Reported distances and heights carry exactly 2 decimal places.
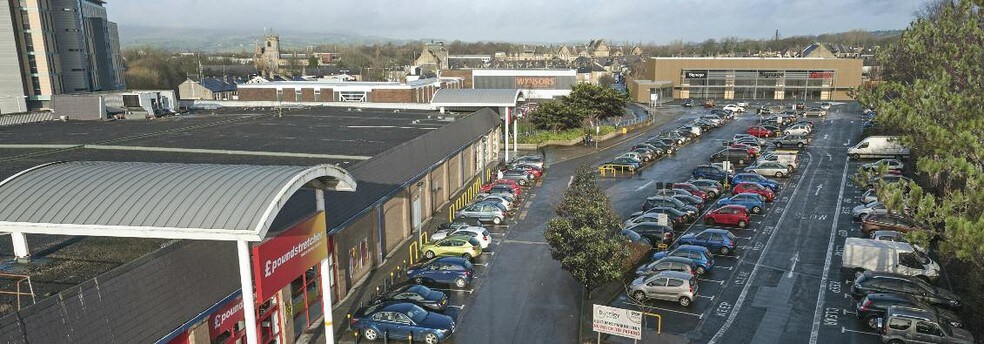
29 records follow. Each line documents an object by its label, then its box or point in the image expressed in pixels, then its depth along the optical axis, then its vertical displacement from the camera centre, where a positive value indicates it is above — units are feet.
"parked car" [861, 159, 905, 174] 123.13 -23.96
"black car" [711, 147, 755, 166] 147.95 -25.50
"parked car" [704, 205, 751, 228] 95.09 -25.28
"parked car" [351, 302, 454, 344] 58.80 -25.20
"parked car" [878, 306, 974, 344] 55.88 -25.24
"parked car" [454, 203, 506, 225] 98.37 -24.91
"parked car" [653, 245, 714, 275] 75.10 -24.89
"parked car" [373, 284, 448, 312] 64.28 -24.69
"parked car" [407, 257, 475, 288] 72.64 -25.21
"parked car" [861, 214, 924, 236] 87.02 -24.61
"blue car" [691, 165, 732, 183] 126.41 -25.06
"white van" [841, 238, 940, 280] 71.87 -24.61
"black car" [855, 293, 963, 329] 60.29 -24.87
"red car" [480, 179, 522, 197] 115.18 -24.29
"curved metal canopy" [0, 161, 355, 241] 38.63 -8.87
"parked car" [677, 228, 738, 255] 82.69 -25.14
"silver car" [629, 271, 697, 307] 66.64 -25.13
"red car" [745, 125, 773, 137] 186.29 -24.94
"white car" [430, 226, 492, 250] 85.35 -24.60
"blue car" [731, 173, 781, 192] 115.55 -24.58
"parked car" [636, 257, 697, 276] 71.67 -24.52
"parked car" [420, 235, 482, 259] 82.17 -25.11
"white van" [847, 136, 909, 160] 142.51 -23.75
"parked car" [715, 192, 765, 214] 102.06 -24.86
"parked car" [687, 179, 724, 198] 114.11 -25.00
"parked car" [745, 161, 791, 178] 129.18 -24.96
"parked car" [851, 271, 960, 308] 63.77 -25.01
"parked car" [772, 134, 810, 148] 164.45 -24.77
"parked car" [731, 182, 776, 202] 110.11 -24.87
